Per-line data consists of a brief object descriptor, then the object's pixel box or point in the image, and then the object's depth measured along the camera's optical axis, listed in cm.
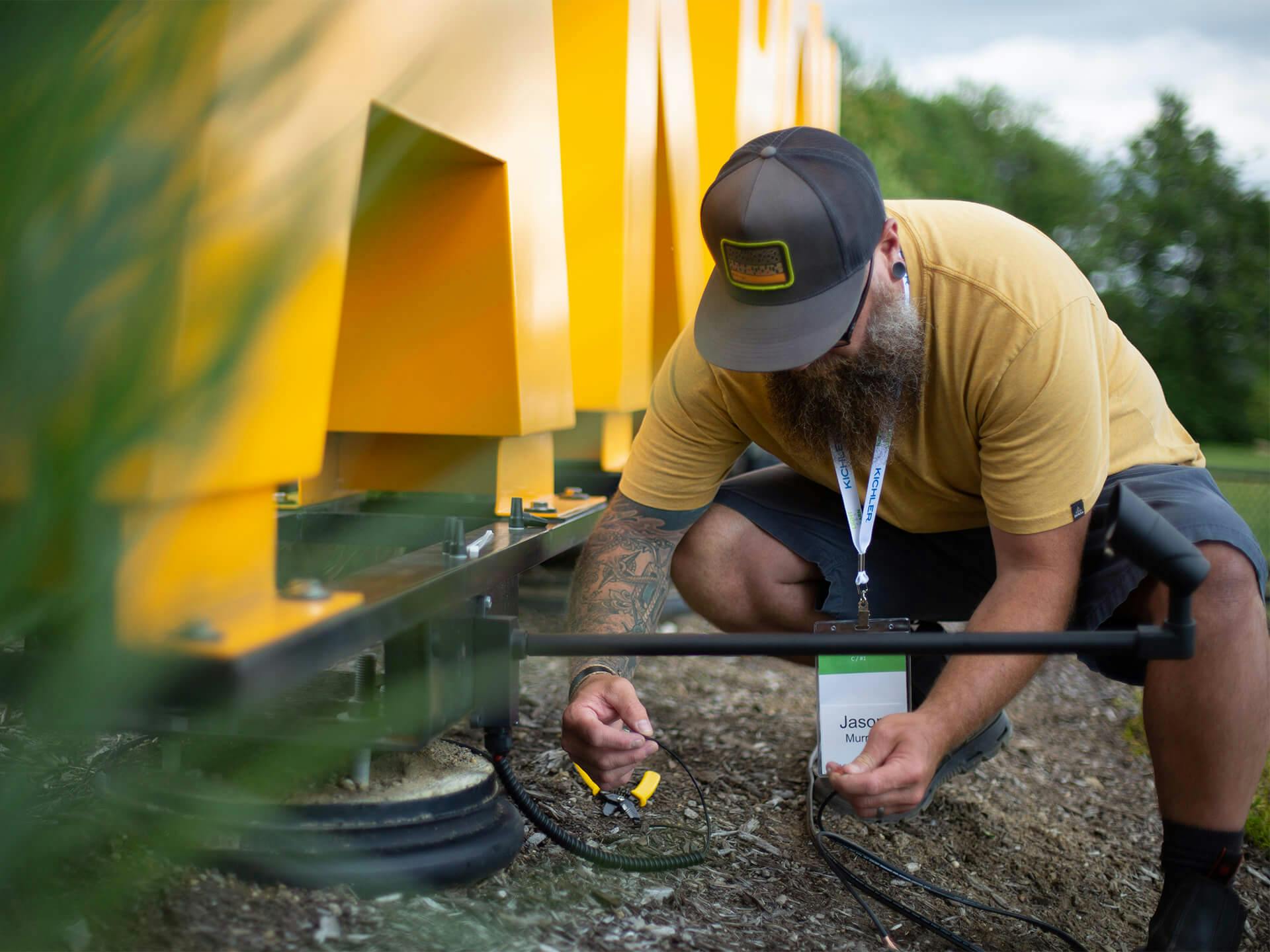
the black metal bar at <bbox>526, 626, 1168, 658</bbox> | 127
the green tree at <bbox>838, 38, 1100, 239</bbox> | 2162
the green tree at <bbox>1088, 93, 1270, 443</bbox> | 2195
